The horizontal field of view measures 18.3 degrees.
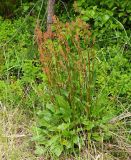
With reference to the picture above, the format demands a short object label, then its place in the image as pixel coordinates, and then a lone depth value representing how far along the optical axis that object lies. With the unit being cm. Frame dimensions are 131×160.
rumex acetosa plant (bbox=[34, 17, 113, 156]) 355
